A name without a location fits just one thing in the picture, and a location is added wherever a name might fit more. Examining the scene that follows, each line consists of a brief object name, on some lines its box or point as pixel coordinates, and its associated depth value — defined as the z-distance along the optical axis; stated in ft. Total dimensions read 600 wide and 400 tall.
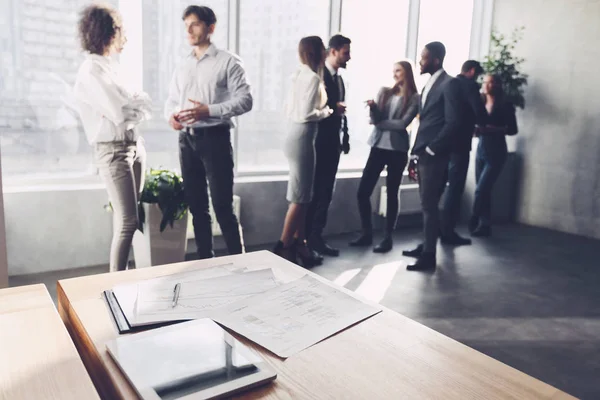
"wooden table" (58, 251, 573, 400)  2.63
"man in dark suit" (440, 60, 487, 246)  13.96
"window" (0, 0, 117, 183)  10.15
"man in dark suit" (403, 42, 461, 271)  10.98
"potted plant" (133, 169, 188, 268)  10.30
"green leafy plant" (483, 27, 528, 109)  16.52
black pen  3.51
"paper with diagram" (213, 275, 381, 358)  3.12
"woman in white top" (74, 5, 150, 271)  8.36
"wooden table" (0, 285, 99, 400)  2.39
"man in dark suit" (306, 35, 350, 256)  12.07
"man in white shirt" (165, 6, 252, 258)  9.40
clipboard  3.19
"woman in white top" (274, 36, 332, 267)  10.73
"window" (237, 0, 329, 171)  13.26
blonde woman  12.98
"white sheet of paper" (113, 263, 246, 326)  3.42
